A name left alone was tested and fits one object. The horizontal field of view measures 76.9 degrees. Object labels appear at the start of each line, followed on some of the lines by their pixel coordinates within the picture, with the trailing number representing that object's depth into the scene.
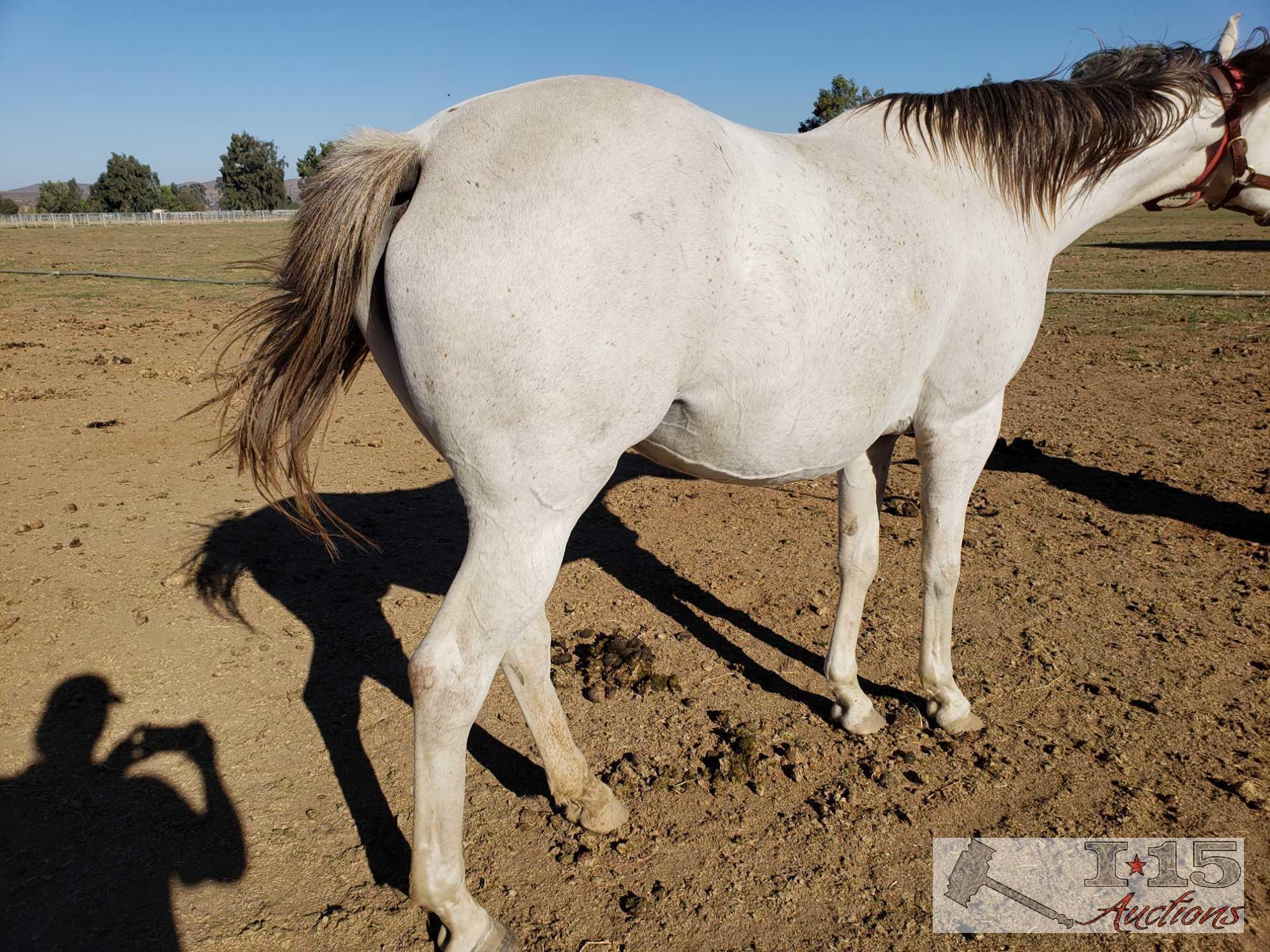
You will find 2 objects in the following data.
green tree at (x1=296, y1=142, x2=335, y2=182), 74.95
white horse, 1.76
